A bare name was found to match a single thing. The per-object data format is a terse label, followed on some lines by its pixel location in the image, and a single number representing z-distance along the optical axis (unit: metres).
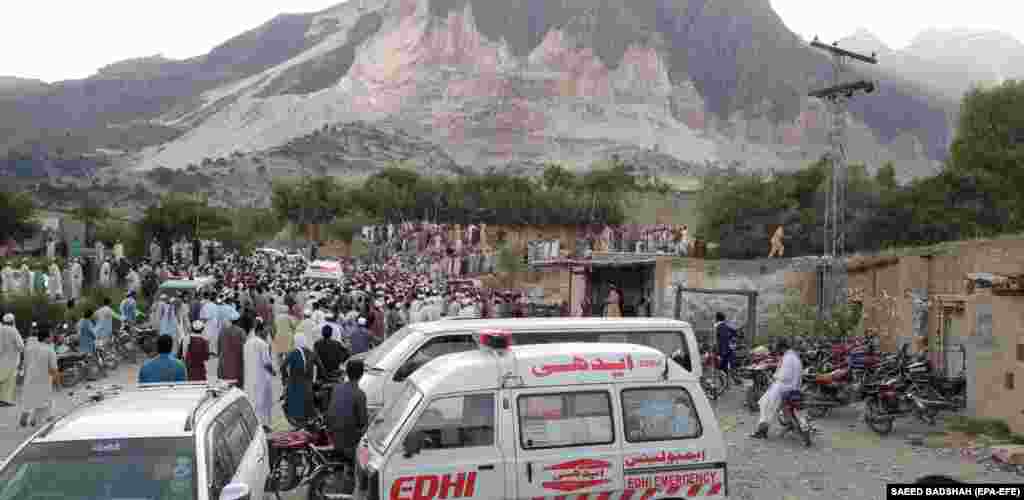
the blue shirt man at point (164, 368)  9.05
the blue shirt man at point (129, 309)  18.97
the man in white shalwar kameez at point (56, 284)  22.83
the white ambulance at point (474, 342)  9.73
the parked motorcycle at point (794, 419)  10.84
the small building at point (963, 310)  10.59
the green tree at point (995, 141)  40.25
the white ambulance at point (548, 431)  5.84
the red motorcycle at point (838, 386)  12.69
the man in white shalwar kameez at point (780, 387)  11.00
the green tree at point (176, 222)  44.38
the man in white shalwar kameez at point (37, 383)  11.23
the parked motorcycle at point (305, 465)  7.59
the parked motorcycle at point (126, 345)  17.84
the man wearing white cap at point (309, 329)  13.03
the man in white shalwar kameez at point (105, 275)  26.59
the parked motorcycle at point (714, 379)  14.21
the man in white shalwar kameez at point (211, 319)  16.28
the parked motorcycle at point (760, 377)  13.30
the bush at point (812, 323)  16.66
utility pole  19.11
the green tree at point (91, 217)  40.79
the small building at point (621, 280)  23.12
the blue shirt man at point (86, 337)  15.51
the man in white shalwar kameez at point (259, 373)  10.24
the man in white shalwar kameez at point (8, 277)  22.07
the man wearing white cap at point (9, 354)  11.86
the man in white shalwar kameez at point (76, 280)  24.56
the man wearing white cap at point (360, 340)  13.98
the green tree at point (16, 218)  43.28
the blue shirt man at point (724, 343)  14.45
